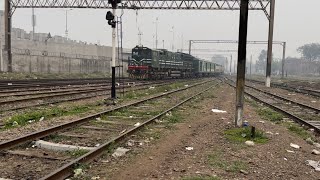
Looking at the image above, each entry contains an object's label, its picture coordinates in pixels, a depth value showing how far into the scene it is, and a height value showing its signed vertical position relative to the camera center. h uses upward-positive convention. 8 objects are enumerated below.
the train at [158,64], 39.94 +0.24
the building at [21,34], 71.84 +6.26
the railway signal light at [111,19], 15.73 +1.95
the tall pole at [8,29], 38.72 +3.66
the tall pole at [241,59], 10.60 +0.23
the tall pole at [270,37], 36.35 +2.92
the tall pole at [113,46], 15.86 +0.82
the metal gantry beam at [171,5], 37.03 +6.20
